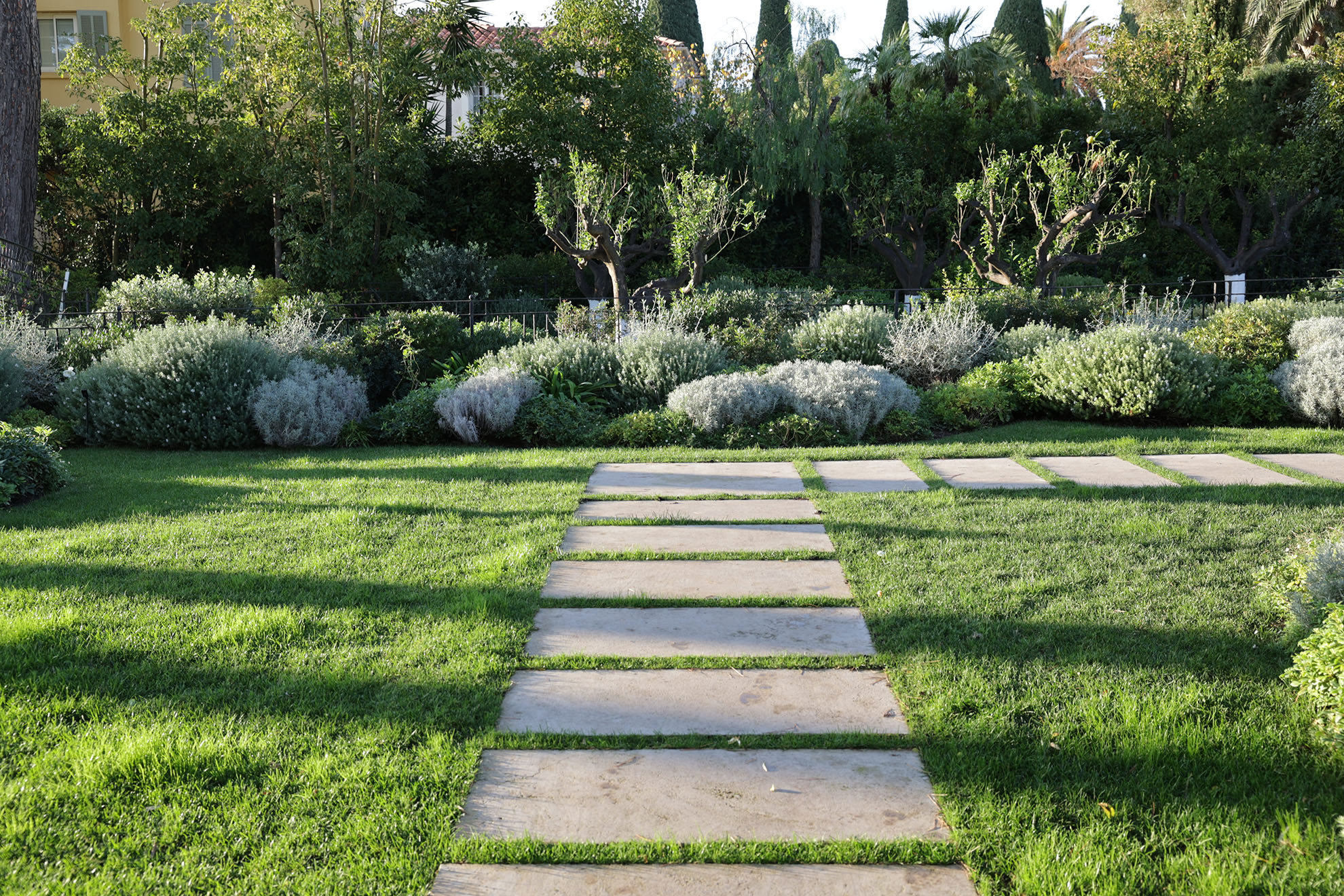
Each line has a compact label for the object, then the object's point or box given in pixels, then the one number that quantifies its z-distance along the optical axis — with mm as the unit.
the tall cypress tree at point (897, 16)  30016
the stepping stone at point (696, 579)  3885
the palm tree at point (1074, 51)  35938
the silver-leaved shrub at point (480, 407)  7723
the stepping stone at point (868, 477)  5707
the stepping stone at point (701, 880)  1997
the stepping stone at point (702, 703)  2713
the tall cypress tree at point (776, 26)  27516
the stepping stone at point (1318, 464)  5812
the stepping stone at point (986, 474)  5707
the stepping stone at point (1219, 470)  5656
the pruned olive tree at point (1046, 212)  14445
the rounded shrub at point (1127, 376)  7848
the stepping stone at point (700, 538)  4539
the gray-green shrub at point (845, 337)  9703
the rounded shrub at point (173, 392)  7531
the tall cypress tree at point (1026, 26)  27516
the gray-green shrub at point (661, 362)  8523
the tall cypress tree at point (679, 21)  27188
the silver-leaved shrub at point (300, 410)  7445
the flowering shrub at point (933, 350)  9328
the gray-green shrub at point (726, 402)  7488
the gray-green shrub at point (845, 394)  7652
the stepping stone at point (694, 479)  5785
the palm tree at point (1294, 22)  22484
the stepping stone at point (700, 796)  2205
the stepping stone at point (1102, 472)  5684
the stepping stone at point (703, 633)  3277
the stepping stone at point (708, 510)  5129
